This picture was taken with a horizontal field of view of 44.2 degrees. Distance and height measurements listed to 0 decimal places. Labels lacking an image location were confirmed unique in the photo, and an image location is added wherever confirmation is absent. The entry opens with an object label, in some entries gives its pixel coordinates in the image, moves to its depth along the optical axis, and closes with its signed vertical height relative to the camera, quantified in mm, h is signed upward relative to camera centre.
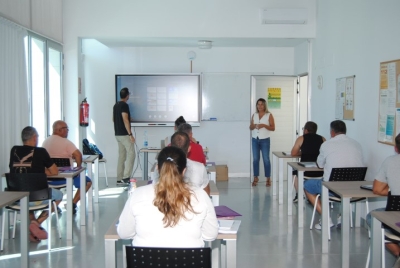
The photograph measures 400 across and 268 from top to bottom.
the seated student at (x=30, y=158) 5145 -534
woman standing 9344 -531
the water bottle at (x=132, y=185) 3535 -568
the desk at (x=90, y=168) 6902 -917
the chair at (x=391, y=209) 3701 -792
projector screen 9992 +193
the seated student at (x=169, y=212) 2645 -573
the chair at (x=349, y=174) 5402 -750
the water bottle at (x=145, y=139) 10219 -675
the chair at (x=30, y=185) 5000 -807
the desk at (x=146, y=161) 8547 -1001
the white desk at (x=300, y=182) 6043 -965
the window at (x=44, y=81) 7031 +391
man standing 9219 -575
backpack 8945 -768
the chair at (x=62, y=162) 6109 -685
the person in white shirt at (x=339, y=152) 5605 -527
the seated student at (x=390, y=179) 3977 -604
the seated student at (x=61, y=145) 6191 -480
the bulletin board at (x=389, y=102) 5312 +43
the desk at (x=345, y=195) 4351 -798
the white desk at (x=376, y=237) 3633 -993
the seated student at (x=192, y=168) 4105 -513
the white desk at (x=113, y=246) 3172 -914
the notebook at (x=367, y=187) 4465 -745
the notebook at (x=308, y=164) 6131 -730
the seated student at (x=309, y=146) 6836 -554
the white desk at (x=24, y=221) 4230 -992
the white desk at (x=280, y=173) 7333 -1064
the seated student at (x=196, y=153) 5344 -506
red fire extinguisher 8686 -146
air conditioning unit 8359 +1545
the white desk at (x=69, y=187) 5469 -920
